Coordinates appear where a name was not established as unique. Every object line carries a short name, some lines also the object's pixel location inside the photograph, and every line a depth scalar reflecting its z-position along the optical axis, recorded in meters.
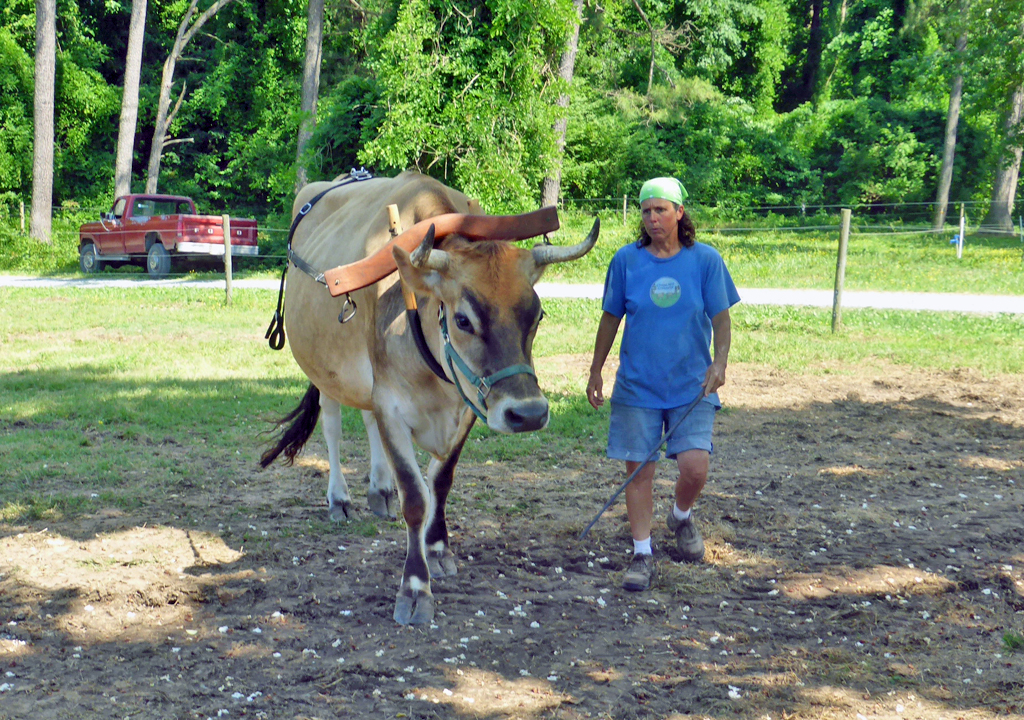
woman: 4.59
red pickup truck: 20.27
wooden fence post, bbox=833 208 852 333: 12.44
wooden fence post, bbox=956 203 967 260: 22.24
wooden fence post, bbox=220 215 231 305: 15.27
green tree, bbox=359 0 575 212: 18.41
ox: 3.83
